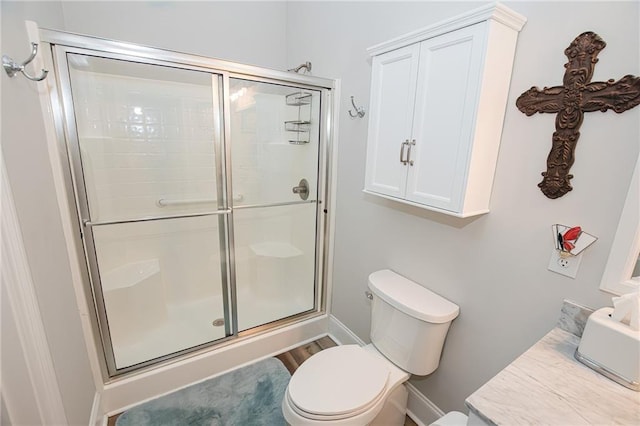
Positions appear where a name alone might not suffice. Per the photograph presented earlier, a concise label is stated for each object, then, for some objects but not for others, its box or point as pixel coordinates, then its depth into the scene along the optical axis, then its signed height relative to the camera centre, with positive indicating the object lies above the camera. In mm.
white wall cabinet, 991 +159
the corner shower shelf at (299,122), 2076 +162
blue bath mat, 1533 -1425
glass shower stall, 1661 -401
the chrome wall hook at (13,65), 861 +203
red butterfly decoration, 939 -270
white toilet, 1146 -976
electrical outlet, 968 -366
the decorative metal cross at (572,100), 838 +160
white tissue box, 760 -517
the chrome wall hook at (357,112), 1698 +192
